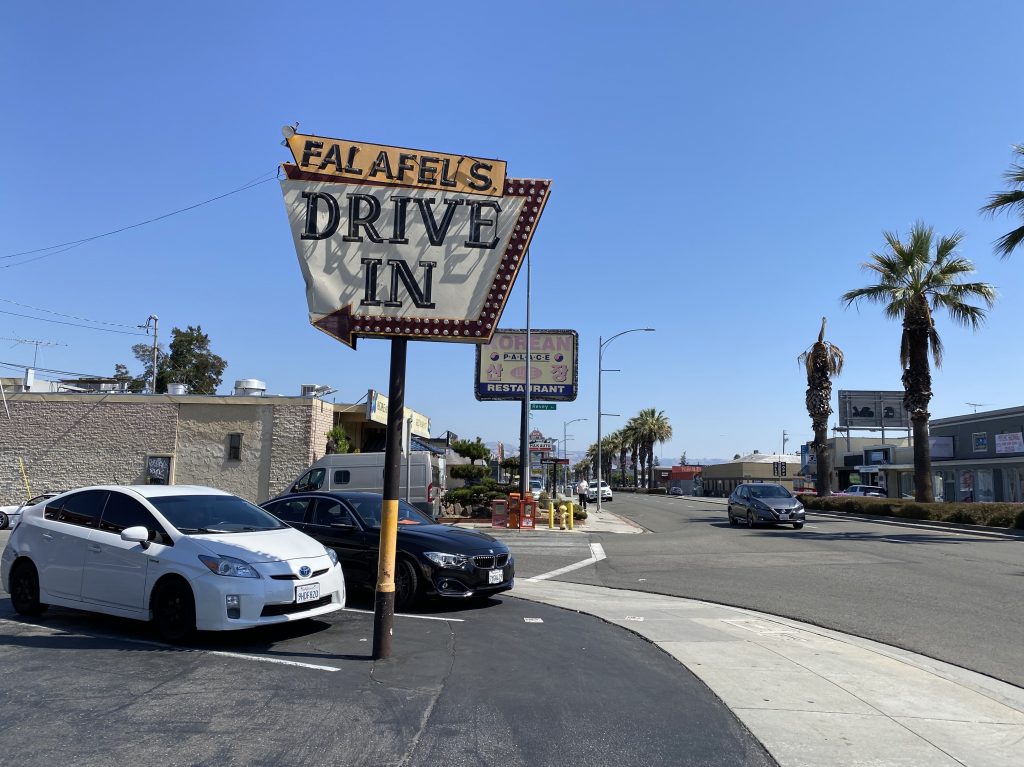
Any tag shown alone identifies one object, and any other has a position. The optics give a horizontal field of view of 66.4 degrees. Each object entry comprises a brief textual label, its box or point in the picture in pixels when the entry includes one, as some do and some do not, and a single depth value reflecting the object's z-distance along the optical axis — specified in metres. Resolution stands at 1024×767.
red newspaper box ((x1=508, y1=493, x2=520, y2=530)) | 25.41
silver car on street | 25.95
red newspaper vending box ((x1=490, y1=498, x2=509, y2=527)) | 26.16
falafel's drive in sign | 7.36
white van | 21.12
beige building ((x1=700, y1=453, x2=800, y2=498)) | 88.25
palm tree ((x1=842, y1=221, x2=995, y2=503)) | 30.06
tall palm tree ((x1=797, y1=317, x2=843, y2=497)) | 40.38
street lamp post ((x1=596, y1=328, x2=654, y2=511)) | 42.44
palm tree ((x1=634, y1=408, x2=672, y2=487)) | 90.44
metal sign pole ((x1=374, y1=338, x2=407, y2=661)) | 6.76
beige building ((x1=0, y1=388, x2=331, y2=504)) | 29.77
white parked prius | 7.12
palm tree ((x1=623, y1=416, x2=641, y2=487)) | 94.91
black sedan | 9.44
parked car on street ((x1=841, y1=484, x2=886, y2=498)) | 52.16
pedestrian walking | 46.71
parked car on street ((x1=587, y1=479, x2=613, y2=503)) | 51.16
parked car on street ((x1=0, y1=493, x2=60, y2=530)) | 23.44
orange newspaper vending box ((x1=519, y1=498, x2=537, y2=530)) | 25.41
